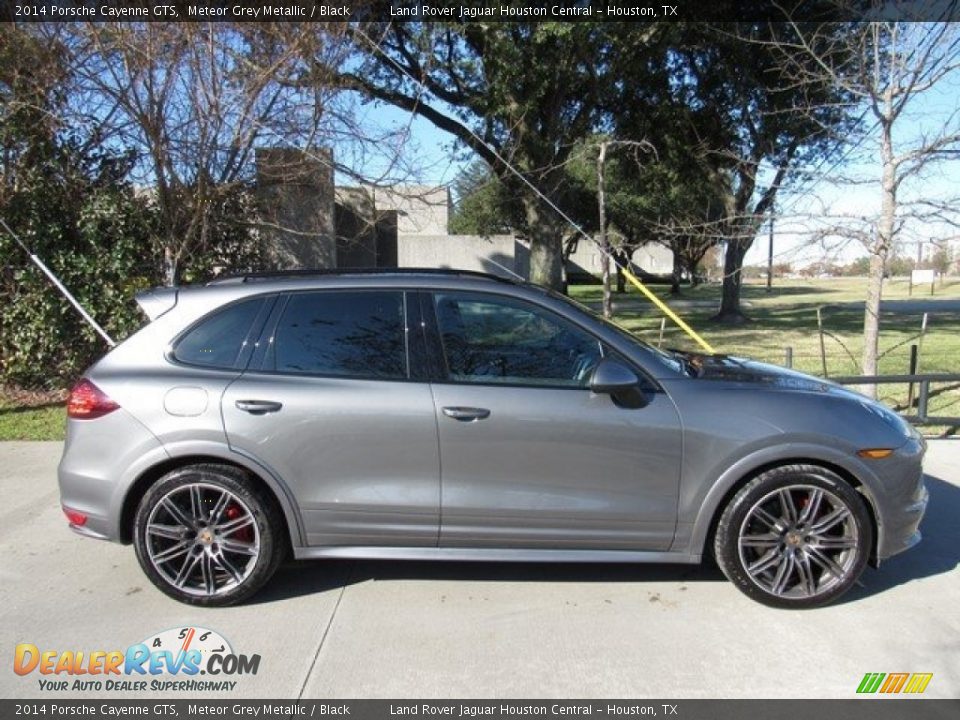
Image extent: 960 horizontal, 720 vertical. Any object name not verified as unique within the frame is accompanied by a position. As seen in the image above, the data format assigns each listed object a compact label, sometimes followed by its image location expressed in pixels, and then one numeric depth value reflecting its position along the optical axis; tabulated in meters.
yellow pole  6.29
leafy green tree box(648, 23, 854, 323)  15.52
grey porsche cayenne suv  3.45
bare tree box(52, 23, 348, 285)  7.71
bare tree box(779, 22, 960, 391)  6.78
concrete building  9.24
